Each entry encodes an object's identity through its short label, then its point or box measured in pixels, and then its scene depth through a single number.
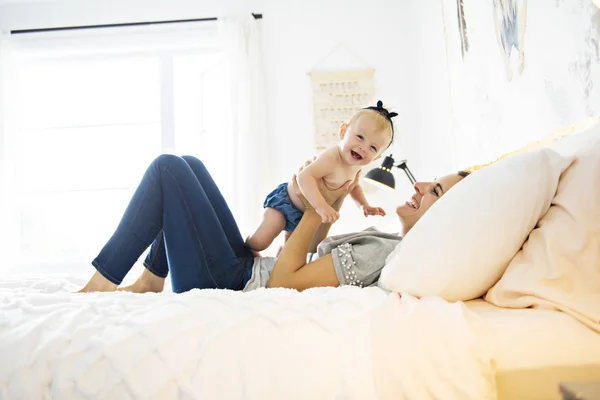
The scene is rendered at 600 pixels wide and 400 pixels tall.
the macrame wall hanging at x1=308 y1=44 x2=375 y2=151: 3.66
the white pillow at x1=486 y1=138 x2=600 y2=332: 0.91
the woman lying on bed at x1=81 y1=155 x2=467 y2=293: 1.32
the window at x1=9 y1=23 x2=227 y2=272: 3.90
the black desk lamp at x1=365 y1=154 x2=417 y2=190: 2.32
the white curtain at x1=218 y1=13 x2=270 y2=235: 3.57
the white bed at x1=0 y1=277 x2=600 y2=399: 0.78
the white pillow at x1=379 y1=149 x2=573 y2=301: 0.99
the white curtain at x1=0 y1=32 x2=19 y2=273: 3.77
